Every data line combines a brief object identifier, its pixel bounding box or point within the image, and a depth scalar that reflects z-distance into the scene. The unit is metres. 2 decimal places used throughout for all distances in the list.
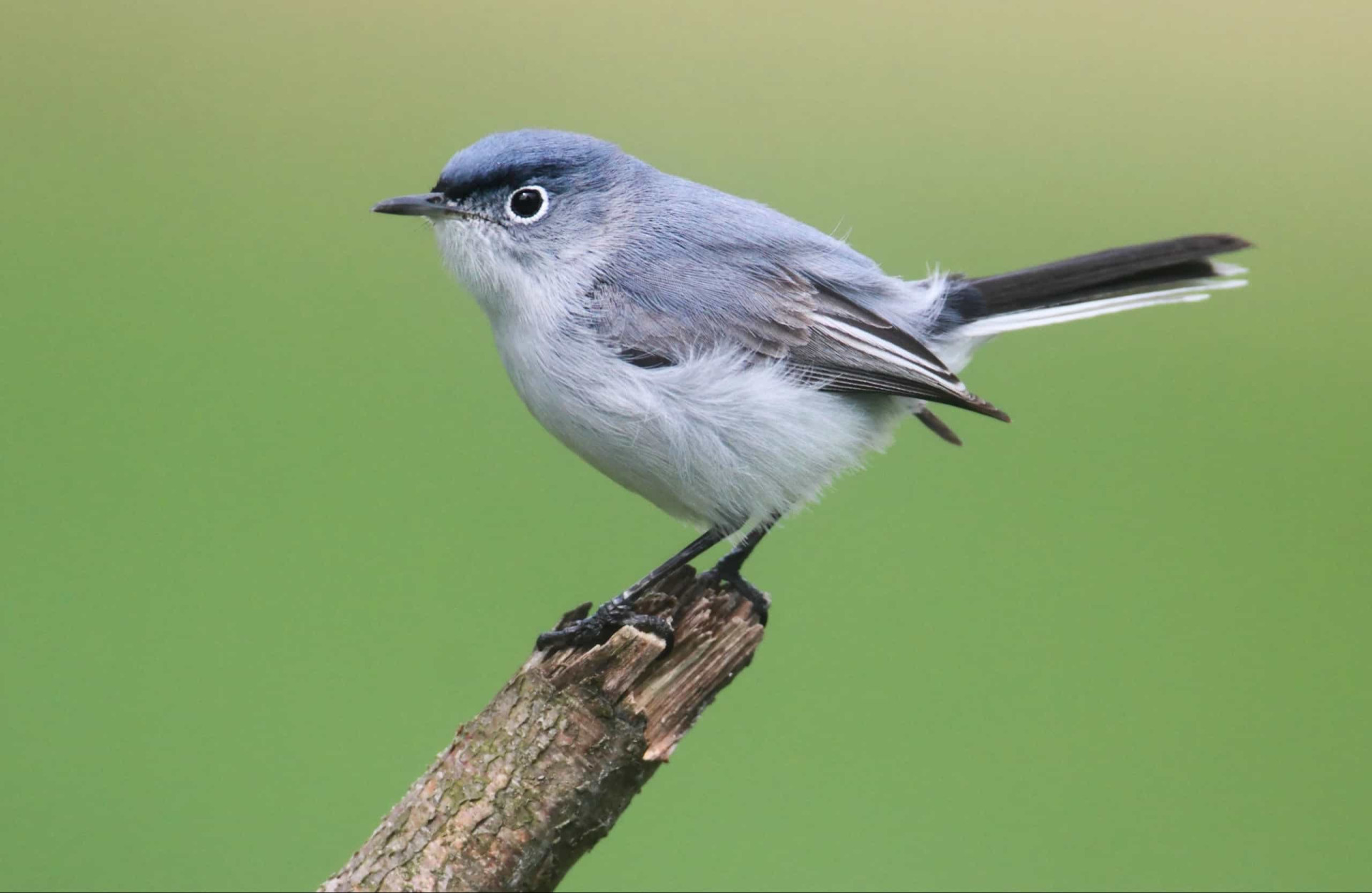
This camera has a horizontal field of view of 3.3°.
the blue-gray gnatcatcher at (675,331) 2.74
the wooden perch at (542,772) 2.72
